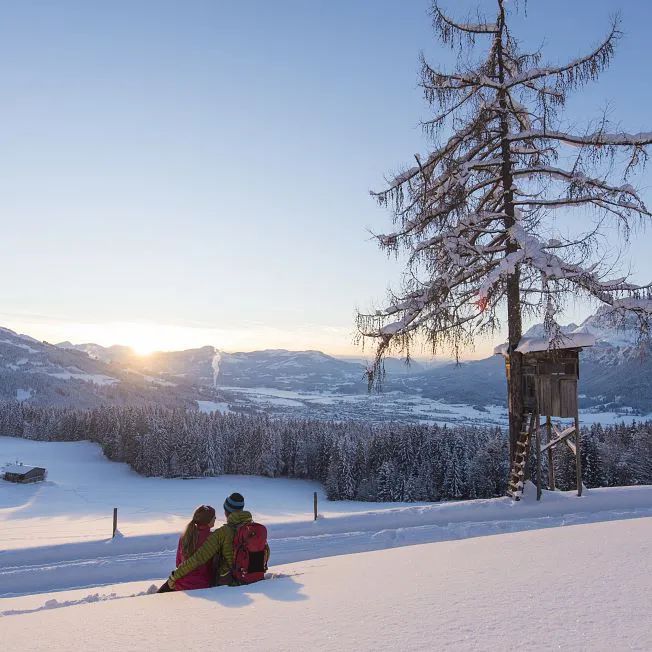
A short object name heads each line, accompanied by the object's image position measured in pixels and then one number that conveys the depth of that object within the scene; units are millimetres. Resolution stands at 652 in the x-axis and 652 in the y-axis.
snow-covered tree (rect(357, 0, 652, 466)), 10281
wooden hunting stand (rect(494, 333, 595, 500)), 11305
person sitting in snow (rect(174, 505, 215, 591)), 5520
